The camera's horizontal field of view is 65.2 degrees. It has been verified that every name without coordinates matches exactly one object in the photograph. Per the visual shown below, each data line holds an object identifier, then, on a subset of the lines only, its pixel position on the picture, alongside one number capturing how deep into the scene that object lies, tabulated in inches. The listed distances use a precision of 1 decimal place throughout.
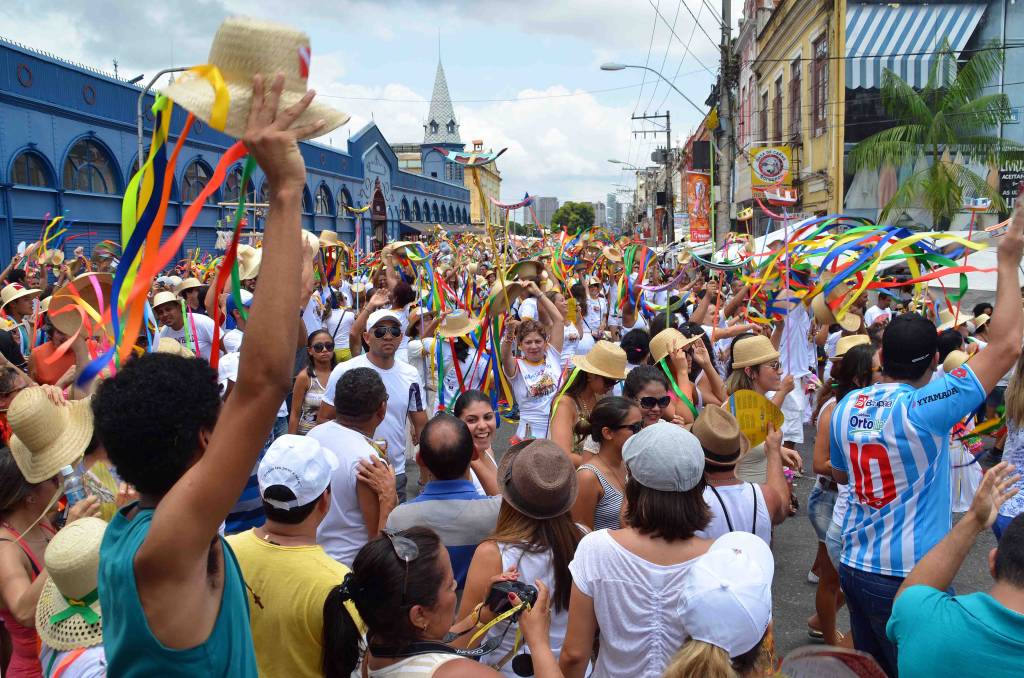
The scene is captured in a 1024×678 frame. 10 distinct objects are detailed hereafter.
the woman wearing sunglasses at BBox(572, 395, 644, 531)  139.5
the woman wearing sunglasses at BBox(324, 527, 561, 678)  79.7
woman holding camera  105.3
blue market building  776.9
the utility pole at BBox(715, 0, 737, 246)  676.1
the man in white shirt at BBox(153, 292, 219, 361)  273.1
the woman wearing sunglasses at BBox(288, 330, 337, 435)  245.9
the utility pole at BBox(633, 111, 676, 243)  1783.8
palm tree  658.8
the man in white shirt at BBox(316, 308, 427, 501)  203.5
